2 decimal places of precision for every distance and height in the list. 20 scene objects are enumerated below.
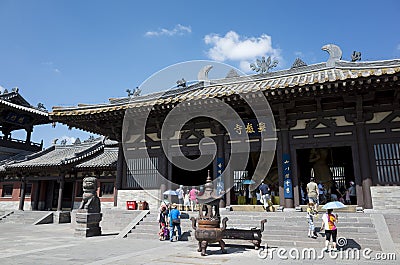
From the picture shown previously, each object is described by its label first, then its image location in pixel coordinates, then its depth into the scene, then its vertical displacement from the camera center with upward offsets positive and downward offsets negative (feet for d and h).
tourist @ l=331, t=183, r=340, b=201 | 54.13 +0.25
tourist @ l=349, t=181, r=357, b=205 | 42.83 +0.26
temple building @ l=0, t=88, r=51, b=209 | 91.33 +22.41
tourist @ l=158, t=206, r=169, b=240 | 33.12 -3.53
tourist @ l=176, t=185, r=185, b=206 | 44.57 -0.24
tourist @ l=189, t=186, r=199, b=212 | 42.80 -0.93
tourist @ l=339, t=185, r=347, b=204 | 46.88 -0.11
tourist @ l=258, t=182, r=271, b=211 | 38.66 -0.47
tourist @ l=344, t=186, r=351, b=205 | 43.68 -0.94
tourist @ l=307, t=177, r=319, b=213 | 33.58 +0.04
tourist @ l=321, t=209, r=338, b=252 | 25.32 -2.92
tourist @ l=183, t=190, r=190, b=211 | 42.94 -1.43
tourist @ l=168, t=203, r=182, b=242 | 32.22 -3.01
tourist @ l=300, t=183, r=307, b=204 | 41.96 -1.08
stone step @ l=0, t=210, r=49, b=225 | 65.36 -5.37
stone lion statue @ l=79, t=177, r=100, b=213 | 37.93 -0.59
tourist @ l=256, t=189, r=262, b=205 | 47.33 -0.56
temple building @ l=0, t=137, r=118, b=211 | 69.26 +3.61
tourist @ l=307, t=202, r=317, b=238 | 28.69 -2.87
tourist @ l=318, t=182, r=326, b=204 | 46.47 -0.57
